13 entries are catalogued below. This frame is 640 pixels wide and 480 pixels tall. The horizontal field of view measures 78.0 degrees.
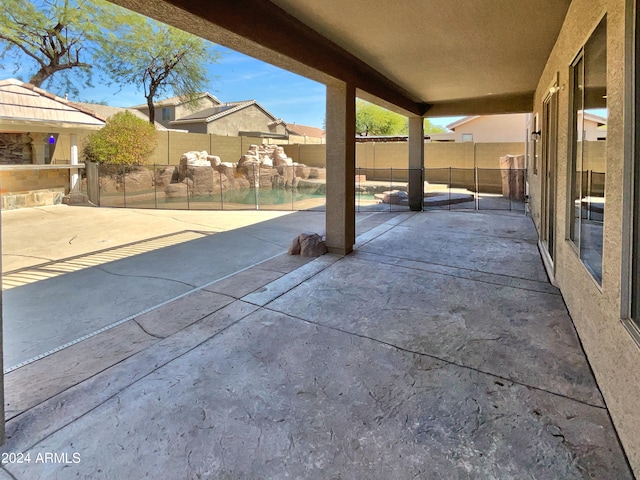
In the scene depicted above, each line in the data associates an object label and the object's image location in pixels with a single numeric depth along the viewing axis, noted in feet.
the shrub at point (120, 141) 49.42
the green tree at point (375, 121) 121.60
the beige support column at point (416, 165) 34.35
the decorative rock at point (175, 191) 48.47
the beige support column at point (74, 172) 41.42
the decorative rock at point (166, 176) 51.31
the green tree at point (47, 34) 52.89
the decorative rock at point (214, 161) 58.13
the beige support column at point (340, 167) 18.54
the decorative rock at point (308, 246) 18.80
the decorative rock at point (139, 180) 48.57
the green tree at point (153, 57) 65.62
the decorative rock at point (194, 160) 53.88
